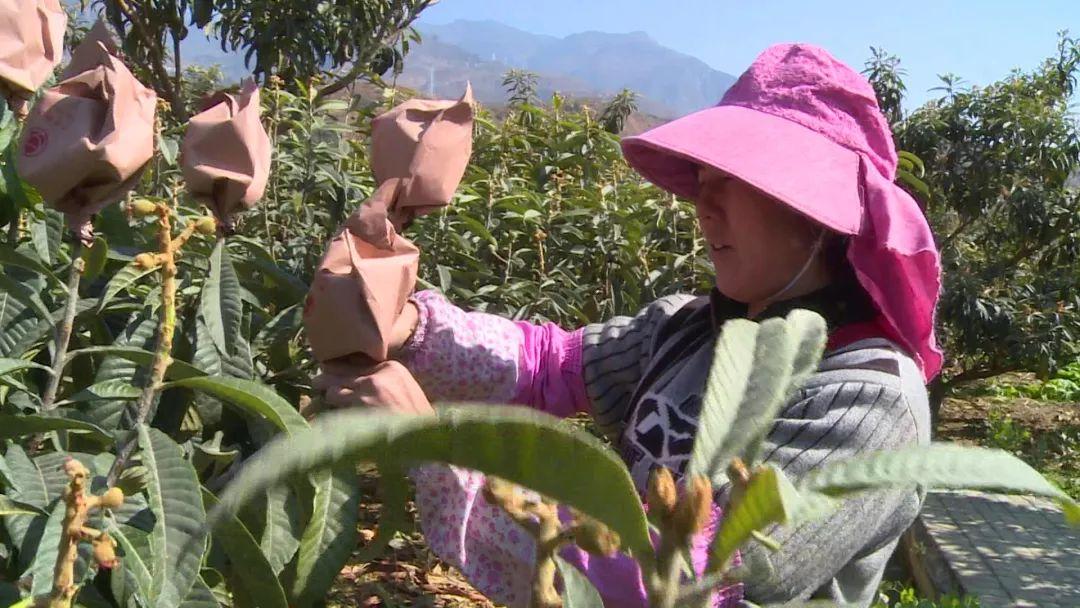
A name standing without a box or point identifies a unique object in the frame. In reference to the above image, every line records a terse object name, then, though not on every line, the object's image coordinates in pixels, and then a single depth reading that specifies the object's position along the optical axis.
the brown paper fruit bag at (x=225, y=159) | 1.11
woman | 1.21
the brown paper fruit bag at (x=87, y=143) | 1.03
